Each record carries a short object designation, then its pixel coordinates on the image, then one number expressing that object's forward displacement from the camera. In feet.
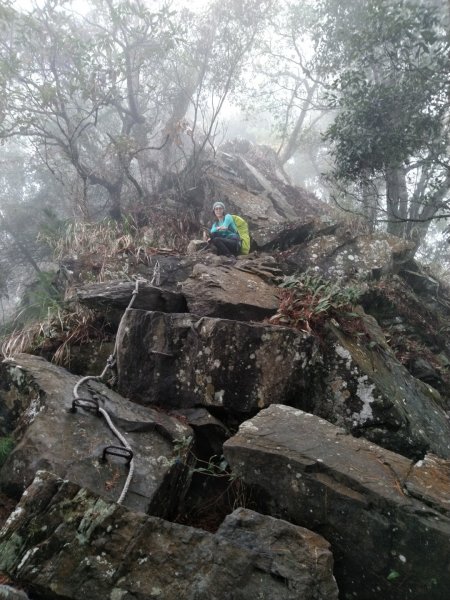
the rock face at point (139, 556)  6.66
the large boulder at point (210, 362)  13.82
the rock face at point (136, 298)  17.65
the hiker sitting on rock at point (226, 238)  27.89
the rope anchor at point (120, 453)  10.86
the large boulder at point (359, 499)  7.95
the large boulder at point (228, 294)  16.81
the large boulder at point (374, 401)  13.37
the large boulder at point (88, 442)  10.49
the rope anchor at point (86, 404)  12.26
